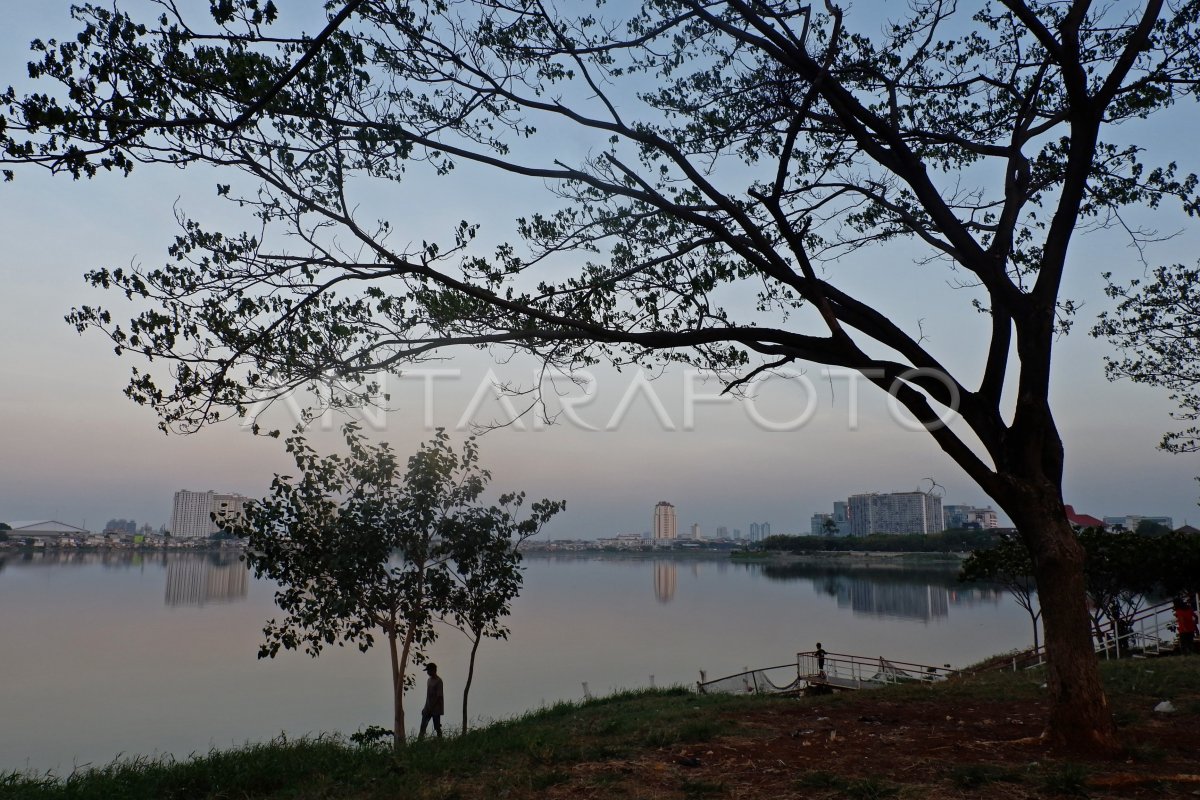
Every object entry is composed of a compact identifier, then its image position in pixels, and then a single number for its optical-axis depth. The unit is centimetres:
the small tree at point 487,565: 1115
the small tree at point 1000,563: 2125
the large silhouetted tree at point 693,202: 502
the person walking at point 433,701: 1151
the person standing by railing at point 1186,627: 1395
